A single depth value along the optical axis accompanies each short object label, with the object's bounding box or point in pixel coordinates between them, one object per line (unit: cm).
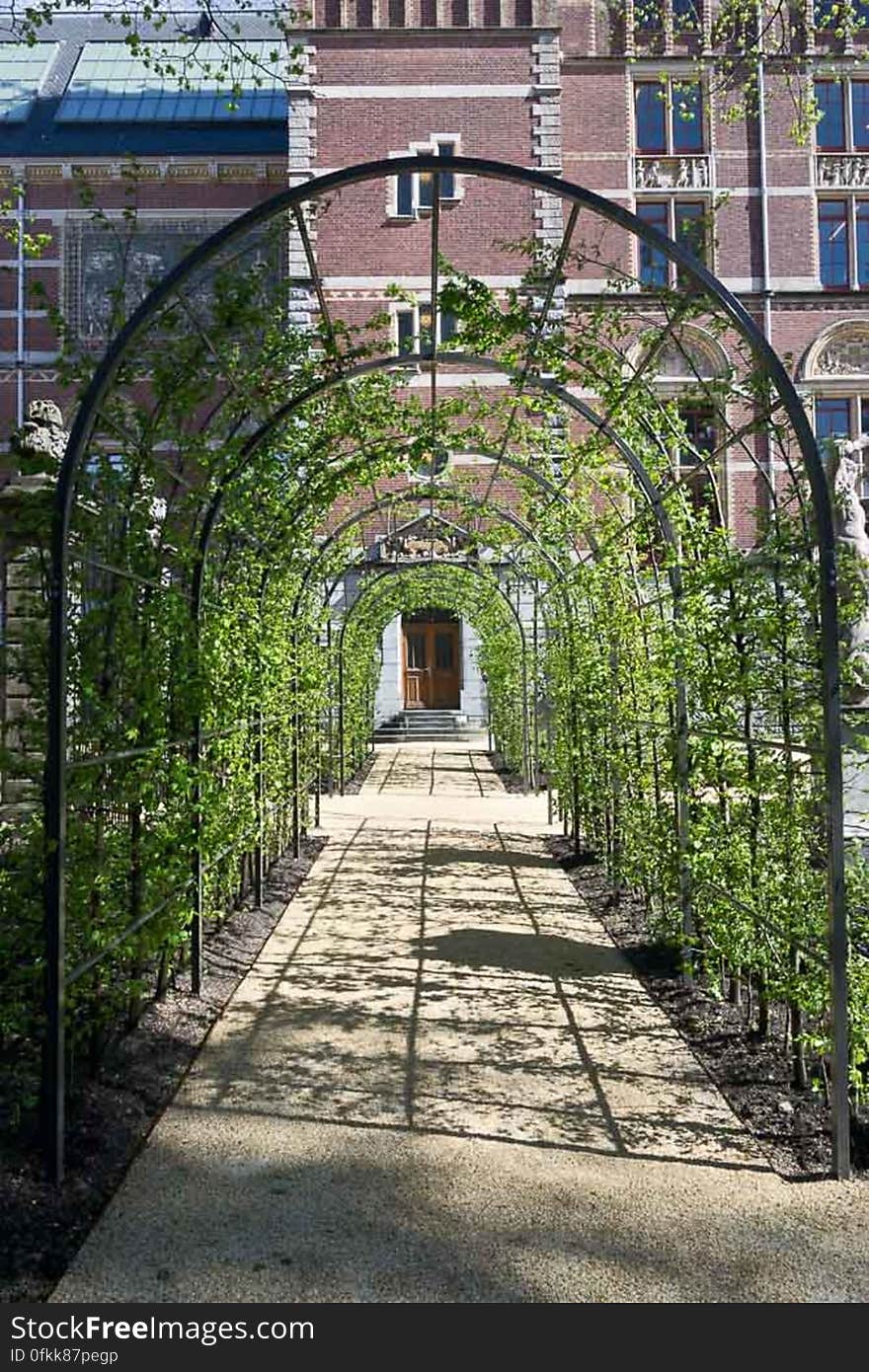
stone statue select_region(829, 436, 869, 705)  403
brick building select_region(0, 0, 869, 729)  2197
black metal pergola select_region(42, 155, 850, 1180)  360
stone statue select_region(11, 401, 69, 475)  395
